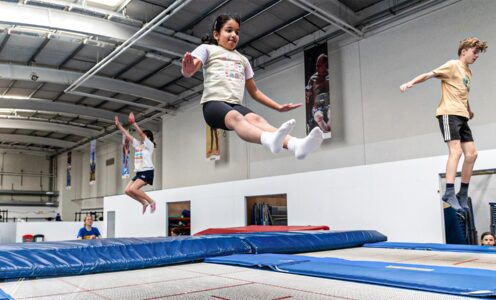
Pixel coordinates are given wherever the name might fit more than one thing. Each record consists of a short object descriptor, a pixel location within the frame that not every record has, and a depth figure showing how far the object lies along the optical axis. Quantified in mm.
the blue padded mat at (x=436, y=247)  3072
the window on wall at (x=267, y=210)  7322
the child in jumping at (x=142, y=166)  4770
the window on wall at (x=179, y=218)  8977
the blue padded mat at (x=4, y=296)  1496
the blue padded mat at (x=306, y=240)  3141
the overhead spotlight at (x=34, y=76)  8898
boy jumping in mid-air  2811
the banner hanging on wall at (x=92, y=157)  14461
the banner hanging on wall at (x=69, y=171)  17453
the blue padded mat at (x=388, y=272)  1583
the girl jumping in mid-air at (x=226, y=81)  2090
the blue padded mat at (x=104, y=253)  2250
